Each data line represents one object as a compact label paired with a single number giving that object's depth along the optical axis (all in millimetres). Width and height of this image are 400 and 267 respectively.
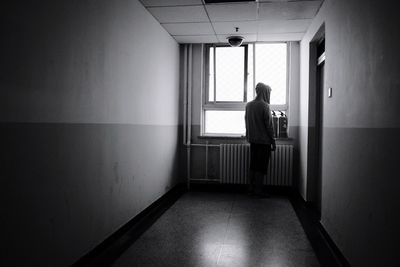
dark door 3791
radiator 4758
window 5043
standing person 4422
